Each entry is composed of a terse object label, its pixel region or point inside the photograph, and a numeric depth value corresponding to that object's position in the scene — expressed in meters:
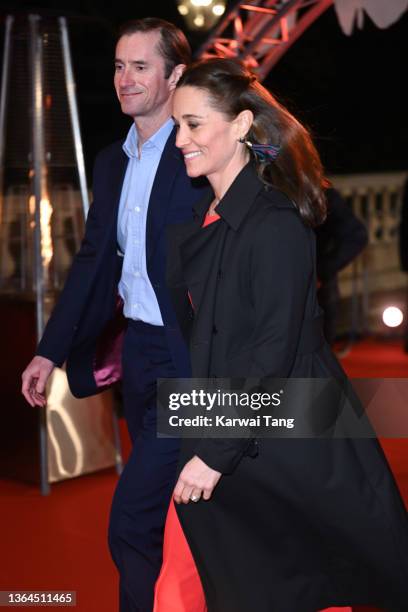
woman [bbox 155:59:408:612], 4.97
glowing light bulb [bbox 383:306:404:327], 13.45
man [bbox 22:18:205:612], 5.89
